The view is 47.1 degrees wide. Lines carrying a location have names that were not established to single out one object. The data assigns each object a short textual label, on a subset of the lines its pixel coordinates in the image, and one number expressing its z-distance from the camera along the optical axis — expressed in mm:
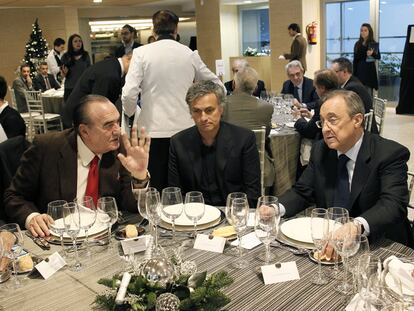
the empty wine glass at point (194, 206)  1800
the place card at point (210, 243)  1767
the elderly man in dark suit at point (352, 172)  2045
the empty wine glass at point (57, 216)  1719
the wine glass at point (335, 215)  1543
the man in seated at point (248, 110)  3922
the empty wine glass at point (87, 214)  1745
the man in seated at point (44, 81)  9539
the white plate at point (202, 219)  1961
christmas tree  12031
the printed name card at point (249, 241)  1775
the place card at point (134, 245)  1749
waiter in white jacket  3623
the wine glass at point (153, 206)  1812
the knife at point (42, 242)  1853
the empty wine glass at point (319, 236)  1504
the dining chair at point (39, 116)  7973
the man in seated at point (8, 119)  4172
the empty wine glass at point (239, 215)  1671
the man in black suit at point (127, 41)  5195
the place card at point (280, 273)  1518
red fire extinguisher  10000
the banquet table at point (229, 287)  1389
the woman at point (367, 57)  8797
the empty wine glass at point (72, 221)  1708
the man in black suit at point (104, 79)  4070
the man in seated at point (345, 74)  4516
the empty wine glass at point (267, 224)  1603
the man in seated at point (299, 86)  5750
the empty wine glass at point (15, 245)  1600
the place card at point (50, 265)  1639
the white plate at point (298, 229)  1748
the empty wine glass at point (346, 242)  1394
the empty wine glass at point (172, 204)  1794
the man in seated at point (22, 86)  8953
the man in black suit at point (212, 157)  2676
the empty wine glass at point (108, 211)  1840
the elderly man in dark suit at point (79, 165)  2334
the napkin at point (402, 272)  1303
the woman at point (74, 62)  6209
